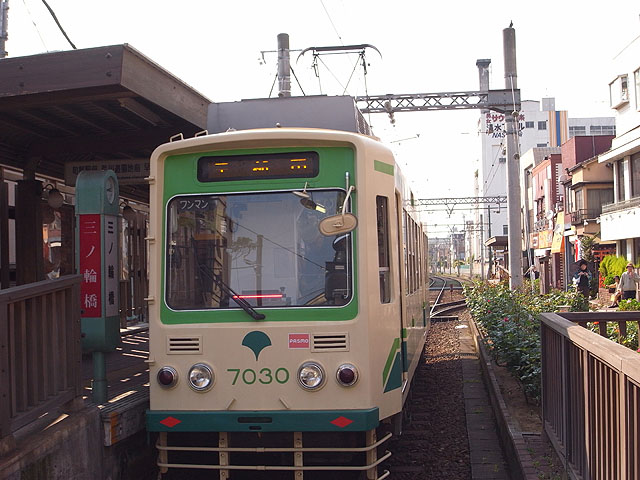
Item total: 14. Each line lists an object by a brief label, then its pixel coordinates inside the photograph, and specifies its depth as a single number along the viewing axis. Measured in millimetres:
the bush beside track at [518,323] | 8461
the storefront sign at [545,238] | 44406
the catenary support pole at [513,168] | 19828
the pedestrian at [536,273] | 42566
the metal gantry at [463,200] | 49334
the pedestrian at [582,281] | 19109
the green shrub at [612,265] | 29888
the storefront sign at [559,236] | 40484
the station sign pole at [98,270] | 6391
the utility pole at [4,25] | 14922
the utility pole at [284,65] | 18277
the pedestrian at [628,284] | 19203
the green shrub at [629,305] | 15196
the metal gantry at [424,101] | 22156
